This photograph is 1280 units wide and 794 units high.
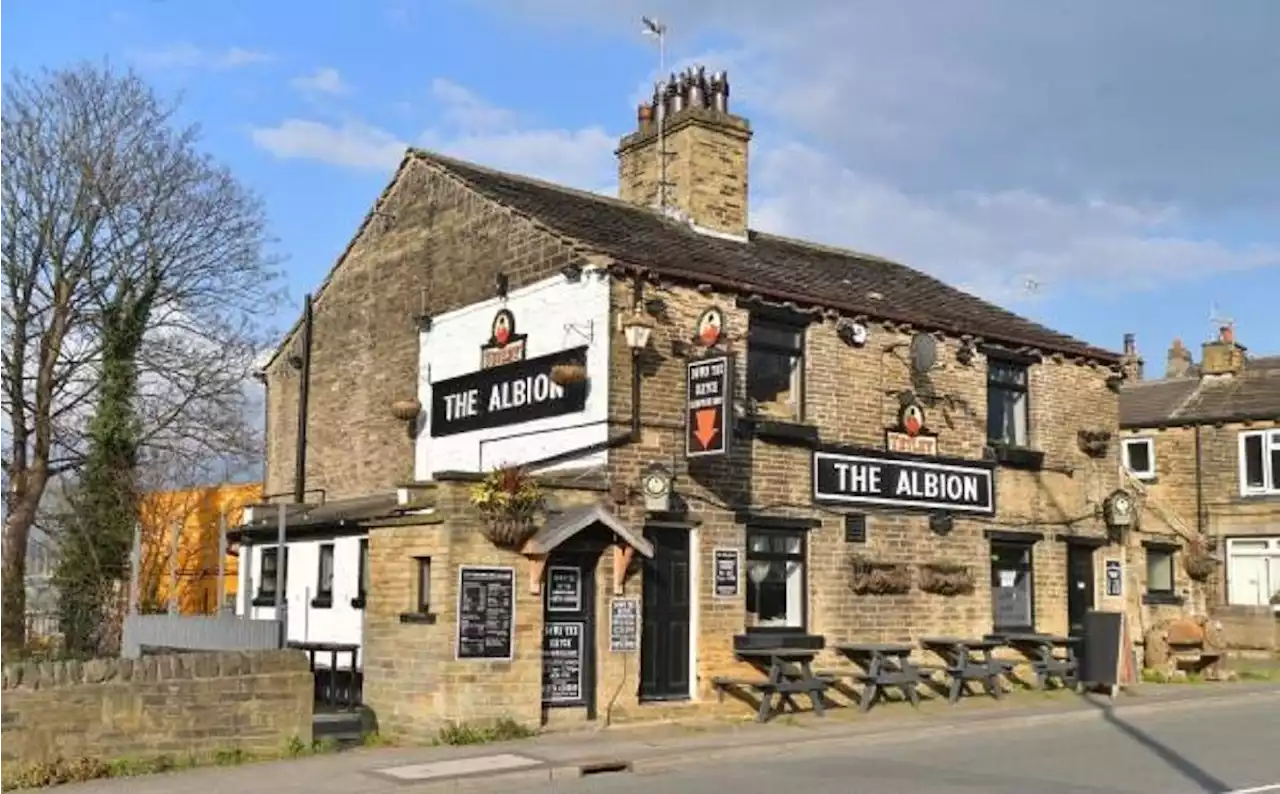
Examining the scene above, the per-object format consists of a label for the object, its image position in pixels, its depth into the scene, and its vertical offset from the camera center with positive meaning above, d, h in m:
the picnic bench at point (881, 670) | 17.41 -1.52
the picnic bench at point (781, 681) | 16.41 -1.56
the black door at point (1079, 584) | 21.61 -0.47
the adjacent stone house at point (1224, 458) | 35.81 +2.62
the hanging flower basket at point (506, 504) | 14.66 +0.48
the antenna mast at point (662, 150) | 21.20 +6.18
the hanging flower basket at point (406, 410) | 19.36 +1.95
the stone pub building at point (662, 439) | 15.38 +1.54
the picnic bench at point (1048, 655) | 19.80 -1.49
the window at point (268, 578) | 20.81 -0.48
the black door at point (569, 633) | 15.45 -0.95
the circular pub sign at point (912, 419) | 19.28 +1.88
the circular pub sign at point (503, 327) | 18.23 +2.96
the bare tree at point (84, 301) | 24.52 +4.53
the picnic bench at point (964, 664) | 18.36 -1.50
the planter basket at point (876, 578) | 18.38 -0.34
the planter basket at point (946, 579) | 19.27 -0.36
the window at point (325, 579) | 19.48 -0.45
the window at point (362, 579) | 18.45 -0.42
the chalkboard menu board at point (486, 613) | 14.59 -0.69
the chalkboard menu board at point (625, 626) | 15.81 -0.87
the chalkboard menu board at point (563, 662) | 15.41 -1.28
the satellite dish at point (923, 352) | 19.20 +2.81
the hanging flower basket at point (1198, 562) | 23.33 -0.11
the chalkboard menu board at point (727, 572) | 16.98 -0.26
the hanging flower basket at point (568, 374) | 16.36 +2.09
